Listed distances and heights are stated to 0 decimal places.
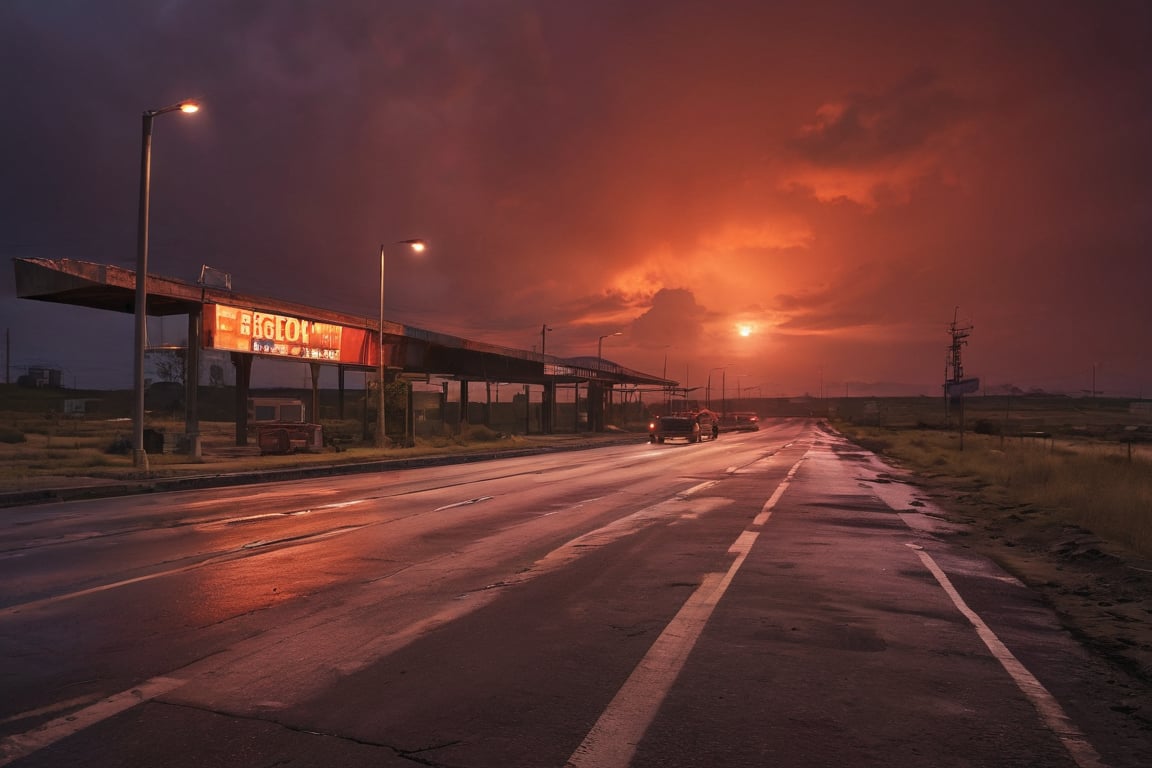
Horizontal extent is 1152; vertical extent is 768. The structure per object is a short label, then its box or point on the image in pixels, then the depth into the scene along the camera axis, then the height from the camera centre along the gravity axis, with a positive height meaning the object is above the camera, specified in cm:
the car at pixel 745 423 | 8789 -176
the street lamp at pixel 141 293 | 2138 +287
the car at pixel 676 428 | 5150 -141
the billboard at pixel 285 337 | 2923 +267
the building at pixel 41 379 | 10150 +236
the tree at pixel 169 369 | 8531 +323
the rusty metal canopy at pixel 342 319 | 2366 +336
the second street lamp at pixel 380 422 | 3462 -89
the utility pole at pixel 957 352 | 9275 +696
